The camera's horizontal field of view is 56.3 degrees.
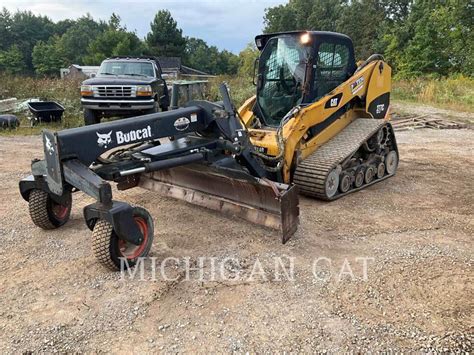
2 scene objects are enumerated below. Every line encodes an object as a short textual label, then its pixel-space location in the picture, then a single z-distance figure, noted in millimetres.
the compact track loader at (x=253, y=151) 3768
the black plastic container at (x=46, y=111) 12281
